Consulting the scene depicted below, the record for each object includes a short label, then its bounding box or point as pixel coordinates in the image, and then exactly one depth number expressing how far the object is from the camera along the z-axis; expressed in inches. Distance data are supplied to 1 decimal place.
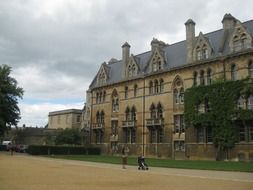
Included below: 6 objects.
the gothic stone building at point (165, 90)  1790.1
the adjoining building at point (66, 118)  3990.2
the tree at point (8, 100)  2464.8
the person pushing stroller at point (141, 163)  1178.6
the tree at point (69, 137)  2662.4
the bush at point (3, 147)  3087.6
